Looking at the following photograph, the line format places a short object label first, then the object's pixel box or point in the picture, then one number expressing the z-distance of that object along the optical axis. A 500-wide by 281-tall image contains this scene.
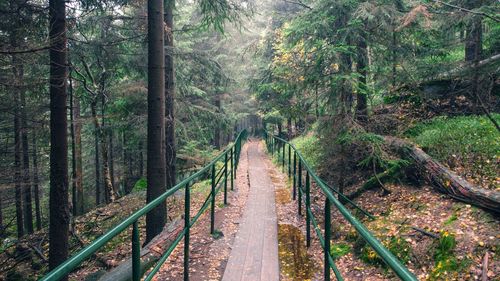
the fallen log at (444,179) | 5.62
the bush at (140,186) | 16.94
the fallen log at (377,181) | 8.04
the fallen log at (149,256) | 4.60
